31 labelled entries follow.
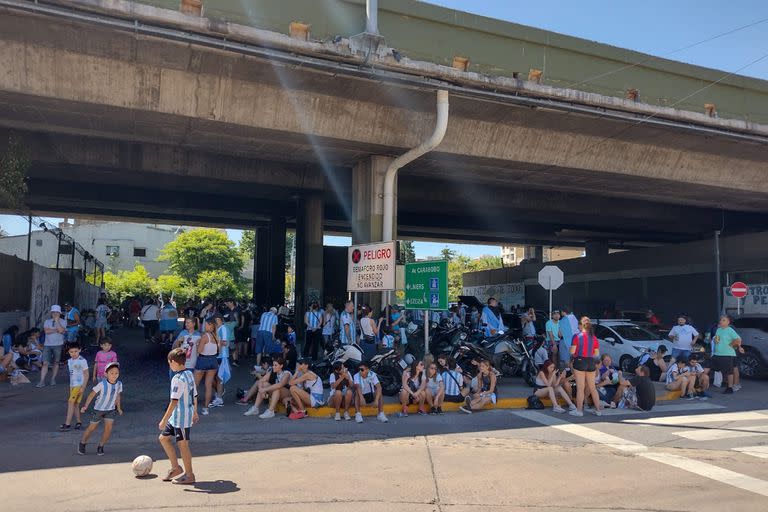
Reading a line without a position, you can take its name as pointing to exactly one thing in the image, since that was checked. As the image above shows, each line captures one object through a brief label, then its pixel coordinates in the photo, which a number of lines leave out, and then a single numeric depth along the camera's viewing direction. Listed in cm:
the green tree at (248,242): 7500
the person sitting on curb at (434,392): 1120
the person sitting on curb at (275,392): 1050
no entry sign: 2013
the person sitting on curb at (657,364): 1471
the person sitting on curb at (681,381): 1318
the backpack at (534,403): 1184
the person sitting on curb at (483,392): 1154
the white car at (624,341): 1667
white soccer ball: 682
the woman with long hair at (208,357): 1087
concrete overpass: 1248
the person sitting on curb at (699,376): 1324
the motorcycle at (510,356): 1462
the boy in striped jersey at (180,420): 656
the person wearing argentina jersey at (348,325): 1448
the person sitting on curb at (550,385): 1162
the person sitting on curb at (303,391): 1049
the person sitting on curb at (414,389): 1105
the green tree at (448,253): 10338
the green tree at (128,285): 5141
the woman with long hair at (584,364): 1121
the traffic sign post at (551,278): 1638
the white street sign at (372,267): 1372
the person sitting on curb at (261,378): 1074
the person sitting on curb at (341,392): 1055
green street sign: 1309
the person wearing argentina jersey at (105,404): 793
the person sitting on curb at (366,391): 1059
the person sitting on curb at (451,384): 1152
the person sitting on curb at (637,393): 1174
